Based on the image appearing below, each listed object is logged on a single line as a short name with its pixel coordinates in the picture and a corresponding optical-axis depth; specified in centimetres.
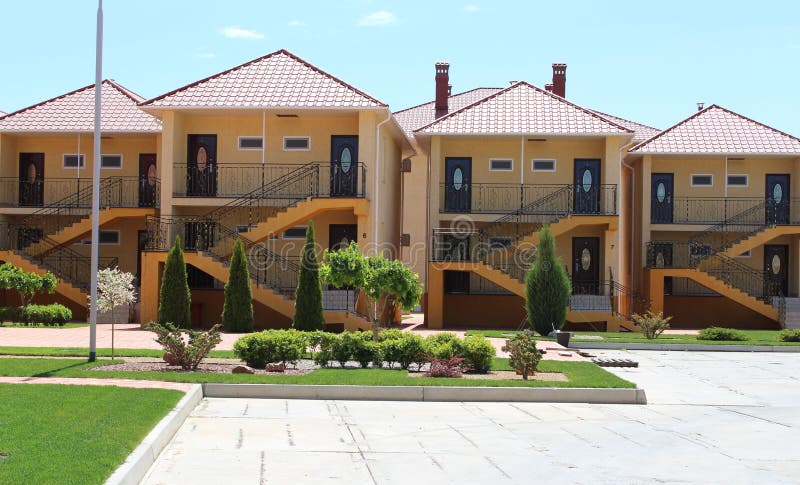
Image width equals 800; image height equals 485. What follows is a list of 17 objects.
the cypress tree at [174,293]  2550
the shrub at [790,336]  2539
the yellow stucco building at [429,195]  2848
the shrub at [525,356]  1600
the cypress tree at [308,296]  2406
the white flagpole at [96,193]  1630
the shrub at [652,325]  2520
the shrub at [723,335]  2497
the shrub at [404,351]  1717
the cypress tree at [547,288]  2541
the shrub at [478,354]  1692
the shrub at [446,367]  1602
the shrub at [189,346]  1602
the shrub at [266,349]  1678
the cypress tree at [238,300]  2528
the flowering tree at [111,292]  1734
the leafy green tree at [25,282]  2630
